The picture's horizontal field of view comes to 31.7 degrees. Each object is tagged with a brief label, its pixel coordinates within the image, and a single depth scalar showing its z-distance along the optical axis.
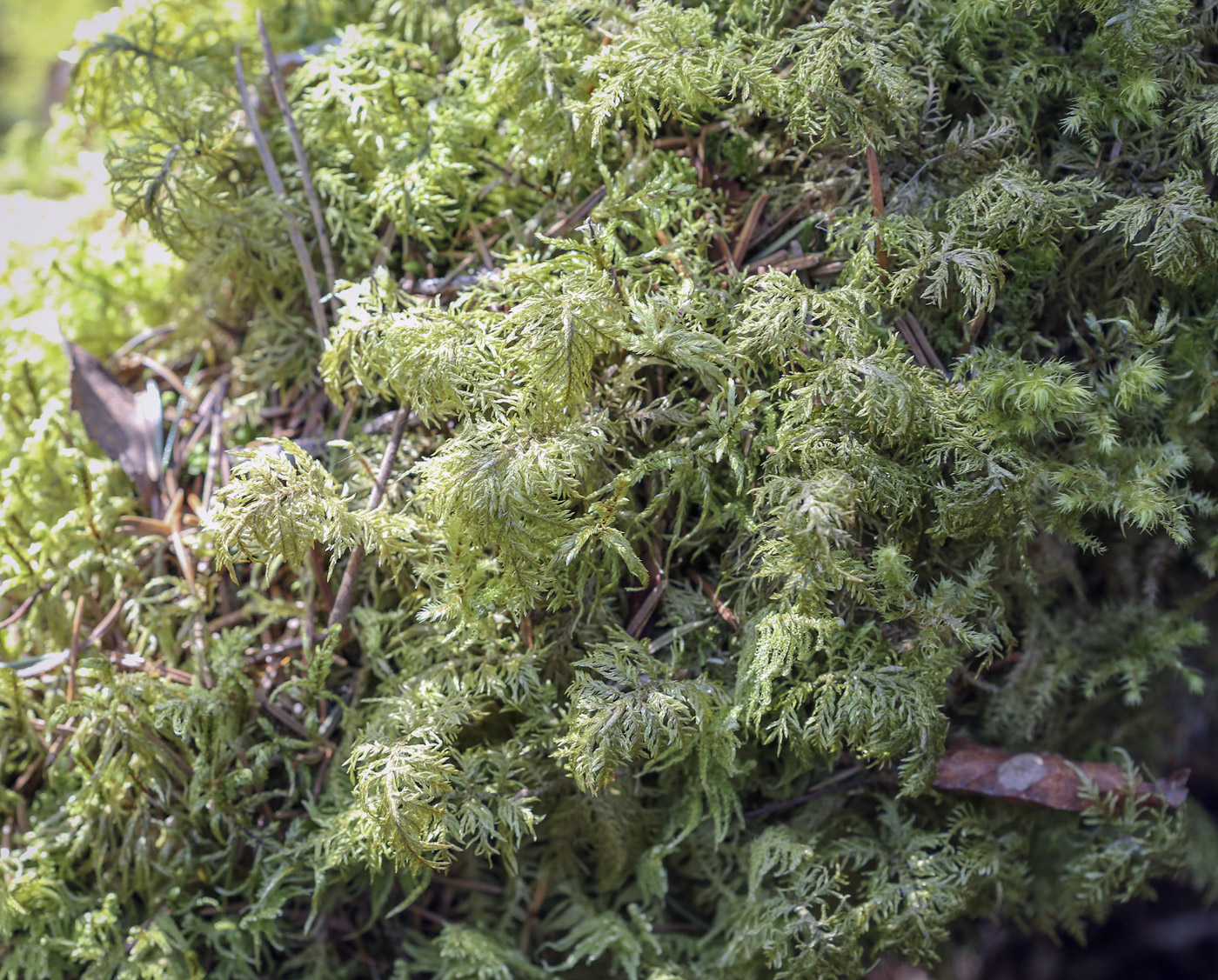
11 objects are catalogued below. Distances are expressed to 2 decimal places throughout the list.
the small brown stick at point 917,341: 0.32
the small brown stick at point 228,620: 0.34
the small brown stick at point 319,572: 0.33
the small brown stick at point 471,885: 0.34
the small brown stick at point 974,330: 0.32
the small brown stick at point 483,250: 0.34
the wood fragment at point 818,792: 0.33
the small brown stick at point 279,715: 0.33
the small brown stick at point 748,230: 0.33
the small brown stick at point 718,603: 0.32
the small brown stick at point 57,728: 0.34
